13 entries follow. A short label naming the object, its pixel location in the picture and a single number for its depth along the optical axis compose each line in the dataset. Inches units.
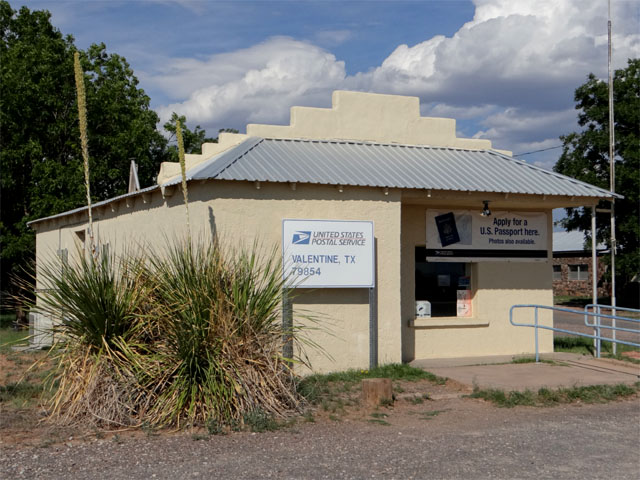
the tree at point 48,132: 807.1
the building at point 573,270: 1583.4
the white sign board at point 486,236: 530.0
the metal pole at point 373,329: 451.8
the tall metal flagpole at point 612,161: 559.2
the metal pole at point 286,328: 349.8
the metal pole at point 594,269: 525.0
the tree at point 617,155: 1146.7
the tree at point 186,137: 1045.1
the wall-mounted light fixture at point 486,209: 517.8
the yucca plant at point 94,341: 314.3
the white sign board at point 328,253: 431.5
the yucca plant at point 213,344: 314.0
